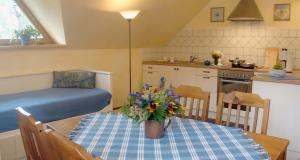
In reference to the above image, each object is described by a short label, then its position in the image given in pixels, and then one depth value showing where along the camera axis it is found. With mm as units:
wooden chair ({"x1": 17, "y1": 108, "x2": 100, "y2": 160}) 776
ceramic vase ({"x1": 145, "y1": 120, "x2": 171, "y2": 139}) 1308
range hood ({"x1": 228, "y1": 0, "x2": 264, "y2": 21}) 3375
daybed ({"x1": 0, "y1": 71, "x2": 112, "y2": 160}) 2227
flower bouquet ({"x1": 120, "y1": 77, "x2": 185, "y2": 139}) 1271
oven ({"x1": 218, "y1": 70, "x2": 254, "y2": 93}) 3255
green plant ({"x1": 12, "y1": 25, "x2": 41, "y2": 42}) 2950
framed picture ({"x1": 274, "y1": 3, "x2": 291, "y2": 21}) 3352
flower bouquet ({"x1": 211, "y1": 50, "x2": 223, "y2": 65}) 3648
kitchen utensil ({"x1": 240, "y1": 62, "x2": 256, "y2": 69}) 3332
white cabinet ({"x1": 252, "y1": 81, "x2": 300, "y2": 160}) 2194
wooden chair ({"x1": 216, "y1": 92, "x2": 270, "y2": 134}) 1518
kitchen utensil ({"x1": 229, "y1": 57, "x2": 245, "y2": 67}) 3407
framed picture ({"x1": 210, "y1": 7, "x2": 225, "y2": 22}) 3820
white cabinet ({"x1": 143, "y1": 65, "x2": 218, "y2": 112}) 3529
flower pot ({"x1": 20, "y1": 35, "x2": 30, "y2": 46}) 2955
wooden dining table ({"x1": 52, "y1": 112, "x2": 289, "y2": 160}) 1224
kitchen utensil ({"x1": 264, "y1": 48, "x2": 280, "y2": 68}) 3384
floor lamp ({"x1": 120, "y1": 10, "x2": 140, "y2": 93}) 3018
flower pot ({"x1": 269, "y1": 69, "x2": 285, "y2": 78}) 2322
